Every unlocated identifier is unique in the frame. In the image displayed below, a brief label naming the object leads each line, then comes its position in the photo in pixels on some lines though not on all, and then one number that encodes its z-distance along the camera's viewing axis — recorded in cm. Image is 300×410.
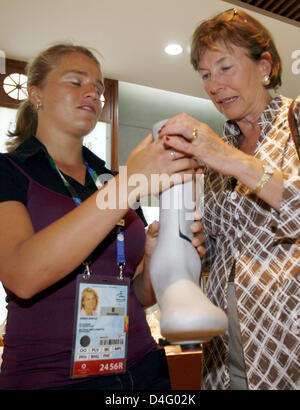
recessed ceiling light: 319
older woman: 80
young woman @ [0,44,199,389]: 74
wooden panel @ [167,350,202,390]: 221
